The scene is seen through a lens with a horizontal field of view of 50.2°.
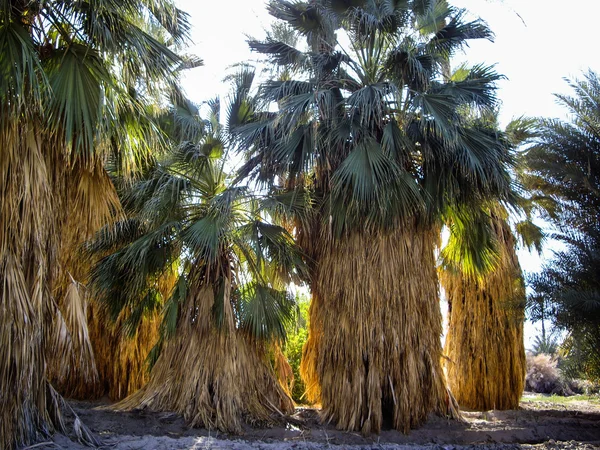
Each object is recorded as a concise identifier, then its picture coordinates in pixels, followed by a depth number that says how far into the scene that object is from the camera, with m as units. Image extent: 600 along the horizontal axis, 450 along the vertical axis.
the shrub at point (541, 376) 25.41
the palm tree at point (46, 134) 6.86
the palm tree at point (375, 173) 11.34
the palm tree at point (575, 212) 10.30
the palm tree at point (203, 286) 11.26
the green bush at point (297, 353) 18.42
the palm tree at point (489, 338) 14.92
